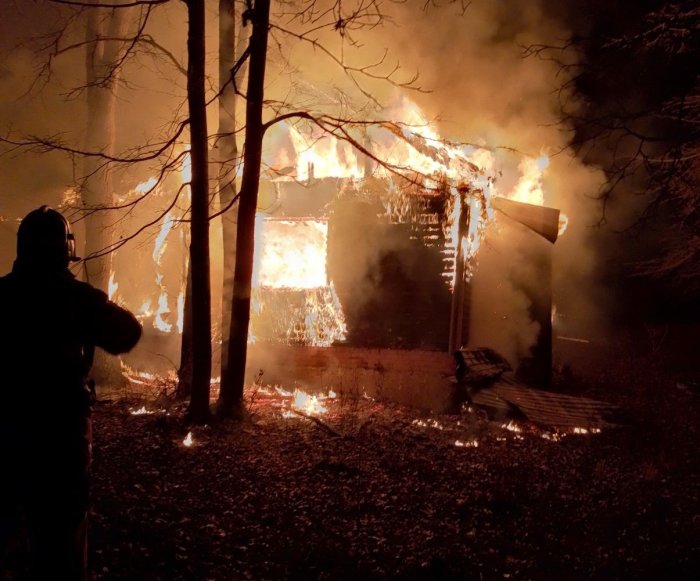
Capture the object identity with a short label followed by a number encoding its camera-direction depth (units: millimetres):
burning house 9688
